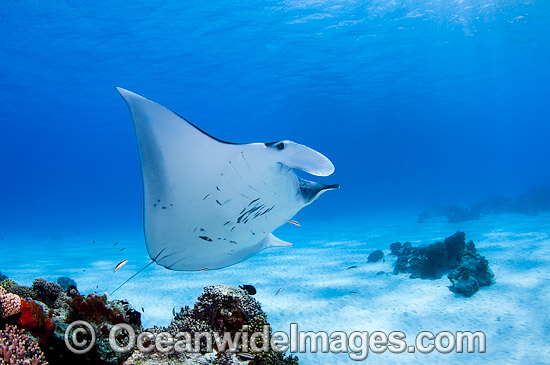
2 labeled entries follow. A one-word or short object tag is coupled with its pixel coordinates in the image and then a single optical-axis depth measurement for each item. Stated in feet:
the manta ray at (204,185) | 7.65
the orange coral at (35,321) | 8.36
